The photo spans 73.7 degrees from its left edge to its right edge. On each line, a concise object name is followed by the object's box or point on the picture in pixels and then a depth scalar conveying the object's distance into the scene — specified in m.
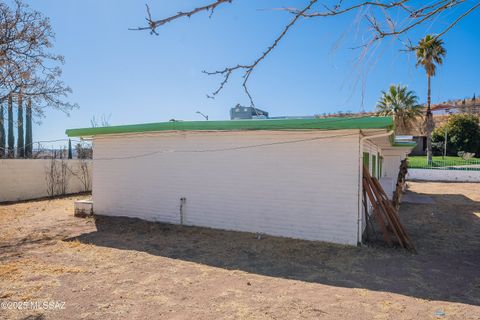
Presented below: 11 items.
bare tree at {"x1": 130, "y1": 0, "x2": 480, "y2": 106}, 1.93
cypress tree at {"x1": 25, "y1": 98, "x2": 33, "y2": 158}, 20.26
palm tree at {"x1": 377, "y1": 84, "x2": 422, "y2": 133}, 31.28
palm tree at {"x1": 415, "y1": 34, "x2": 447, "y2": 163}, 24.36
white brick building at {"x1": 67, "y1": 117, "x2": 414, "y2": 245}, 7.07
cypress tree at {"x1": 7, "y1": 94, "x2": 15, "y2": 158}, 12.16
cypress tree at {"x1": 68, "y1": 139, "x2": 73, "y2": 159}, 16.31
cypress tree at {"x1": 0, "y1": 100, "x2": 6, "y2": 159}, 15.09
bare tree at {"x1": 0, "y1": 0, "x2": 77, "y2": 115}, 10.31
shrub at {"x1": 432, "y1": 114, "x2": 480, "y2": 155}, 34.84
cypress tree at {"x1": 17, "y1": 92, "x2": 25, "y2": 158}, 12.28
